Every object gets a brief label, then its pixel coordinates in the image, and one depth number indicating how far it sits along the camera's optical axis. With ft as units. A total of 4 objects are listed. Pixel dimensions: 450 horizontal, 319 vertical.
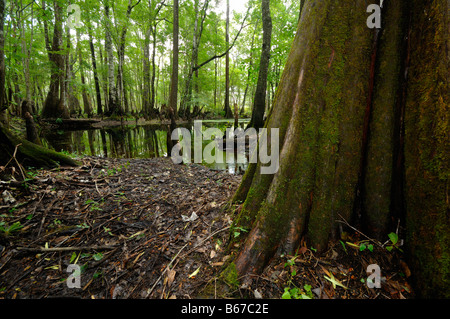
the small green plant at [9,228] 7.09
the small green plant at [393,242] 5.20
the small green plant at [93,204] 9.21
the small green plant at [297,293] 4.65
